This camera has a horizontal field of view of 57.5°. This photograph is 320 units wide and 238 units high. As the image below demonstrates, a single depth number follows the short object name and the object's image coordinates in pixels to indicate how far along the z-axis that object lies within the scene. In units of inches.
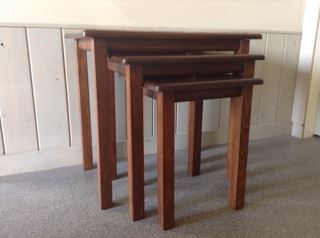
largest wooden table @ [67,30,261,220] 32.0
